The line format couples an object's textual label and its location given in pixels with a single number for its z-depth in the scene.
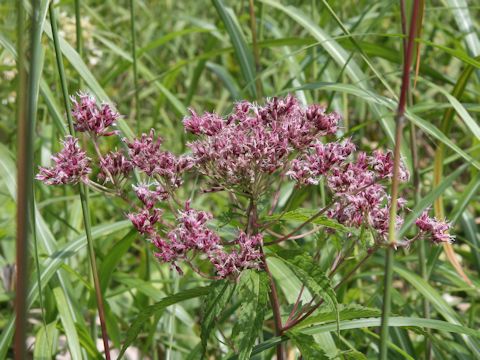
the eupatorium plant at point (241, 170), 0.48
